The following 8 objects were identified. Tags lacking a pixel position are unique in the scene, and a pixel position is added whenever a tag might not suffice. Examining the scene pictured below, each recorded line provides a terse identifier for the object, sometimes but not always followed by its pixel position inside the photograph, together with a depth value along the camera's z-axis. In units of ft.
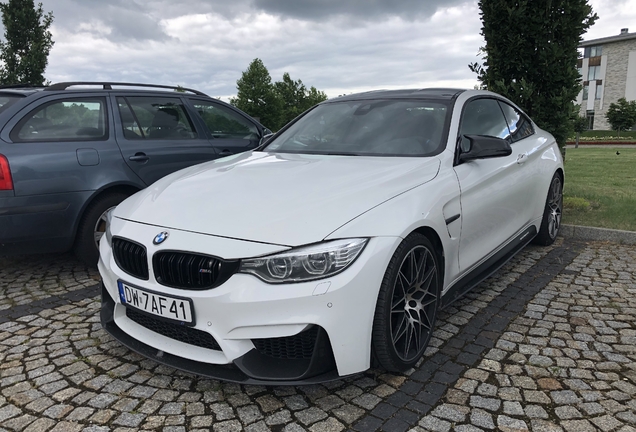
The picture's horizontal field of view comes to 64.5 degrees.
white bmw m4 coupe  7.43
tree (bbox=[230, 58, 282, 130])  158.30
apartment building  190.08
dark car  12.80
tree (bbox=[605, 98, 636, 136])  139.13
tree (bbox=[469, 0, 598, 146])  21.71
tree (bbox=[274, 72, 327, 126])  193.06
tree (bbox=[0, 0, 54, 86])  65.05
